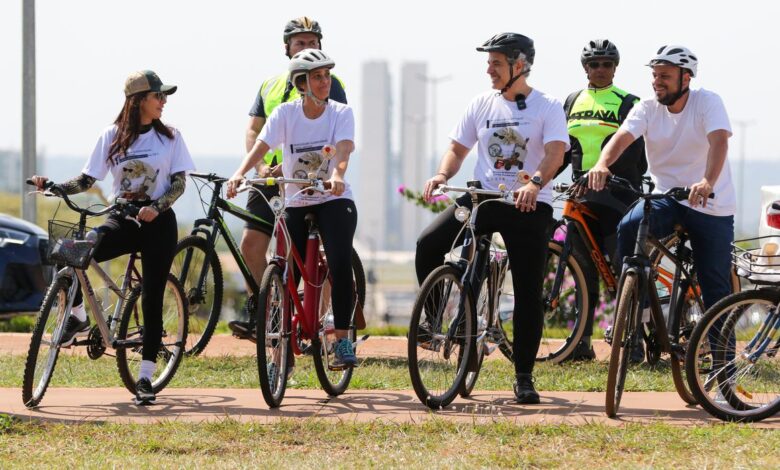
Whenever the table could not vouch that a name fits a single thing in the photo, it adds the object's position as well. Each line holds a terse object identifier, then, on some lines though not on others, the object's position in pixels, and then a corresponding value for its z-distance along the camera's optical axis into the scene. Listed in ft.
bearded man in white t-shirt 51.60
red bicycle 51.75
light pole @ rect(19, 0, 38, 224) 105.09
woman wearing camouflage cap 54.60
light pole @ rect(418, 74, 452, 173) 597.52
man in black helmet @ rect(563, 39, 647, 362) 65.31
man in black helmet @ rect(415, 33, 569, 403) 53.01
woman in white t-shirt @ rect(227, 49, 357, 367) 54.44
